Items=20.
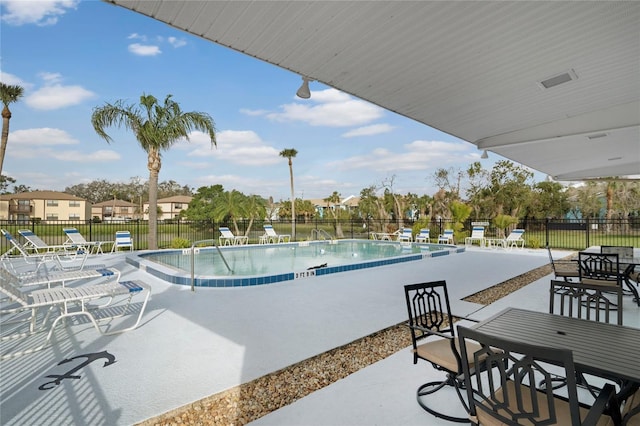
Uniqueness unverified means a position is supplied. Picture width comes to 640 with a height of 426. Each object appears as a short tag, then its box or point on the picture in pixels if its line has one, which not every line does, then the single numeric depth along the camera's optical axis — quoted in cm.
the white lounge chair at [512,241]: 1199
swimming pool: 601
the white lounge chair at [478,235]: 1309
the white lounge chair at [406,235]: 1427
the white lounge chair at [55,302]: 307
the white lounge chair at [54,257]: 682
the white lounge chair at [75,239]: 902
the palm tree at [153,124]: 1043
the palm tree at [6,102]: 1082
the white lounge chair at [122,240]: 1012
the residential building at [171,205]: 4150
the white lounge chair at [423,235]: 1383
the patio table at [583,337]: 149
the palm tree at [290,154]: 2059
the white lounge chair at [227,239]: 1286
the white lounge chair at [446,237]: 1339
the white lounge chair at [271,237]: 1365
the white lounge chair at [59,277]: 409
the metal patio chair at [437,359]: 197
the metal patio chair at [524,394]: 122
